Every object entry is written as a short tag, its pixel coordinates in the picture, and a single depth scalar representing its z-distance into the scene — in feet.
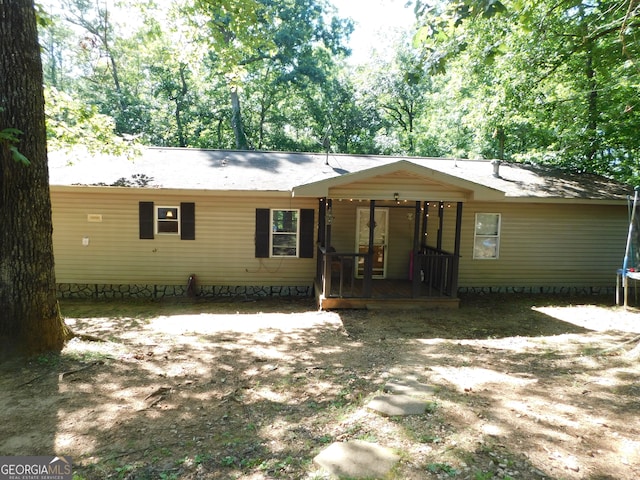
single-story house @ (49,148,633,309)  30.42
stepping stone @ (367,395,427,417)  11.43
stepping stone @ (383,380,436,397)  12.83
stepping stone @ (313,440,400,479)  8.51
